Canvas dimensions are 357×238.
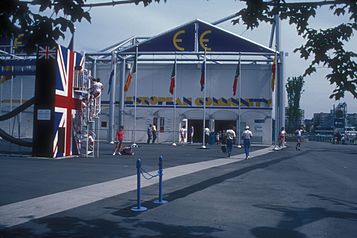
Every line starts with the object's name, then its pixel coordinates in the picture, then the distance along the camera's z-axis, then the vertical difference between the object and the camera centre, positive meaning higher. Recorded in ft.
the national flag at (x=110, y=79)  122.53 +14.08
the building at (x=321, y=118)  454.77 +17.53
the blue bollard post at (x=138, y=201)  28.17 -4.72
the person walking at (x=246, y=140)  72.56 -1.42
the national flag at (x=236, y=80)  114.73 +13.57
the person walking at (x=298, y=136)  105.09 -0.93
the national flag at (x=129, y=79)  112.90 +13.63
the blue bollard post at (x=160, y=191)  30.83 -4.44
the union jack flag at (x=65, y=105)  64.85 +3.62
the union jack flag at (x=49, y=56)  60.44 +10.37
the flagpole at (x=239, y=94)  121.39 +10.79
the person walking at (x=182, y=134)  127.85 -1.25
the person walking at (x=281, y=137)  107.17 -1.17
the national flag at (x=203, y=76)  111.56 +14.25
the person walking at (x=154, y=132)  125.52 -0.81
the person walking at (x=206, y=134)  121.97 -0.92
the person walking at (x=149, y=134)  126.05 -1.28
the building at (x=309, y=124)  457.76 +10.12
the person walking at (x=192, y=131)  130.49 -0.31
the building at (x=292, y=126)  200.43 +3.33
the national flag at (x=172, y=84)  113.91 +12.17
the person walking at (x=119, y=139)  74.13 -1.81
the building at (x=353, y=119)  469.32 +16.32
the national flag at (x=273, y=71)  110.93 +15.60
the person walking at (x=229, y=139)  76.02 -1.37
